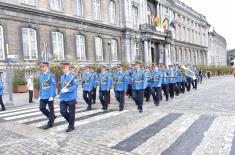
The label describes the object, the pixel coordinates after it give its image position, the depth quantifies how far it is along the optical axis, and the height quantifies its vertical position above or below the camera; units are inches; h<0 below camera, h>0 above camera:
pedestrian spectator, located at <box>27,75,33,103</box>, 586.9 -34.7
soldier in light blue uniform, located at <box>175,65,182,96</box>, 640.1 -27.4
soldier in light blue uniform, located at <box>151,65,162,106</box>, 476.0 -28.7
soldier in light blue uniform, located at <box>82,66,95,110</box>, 450.9 -26.7
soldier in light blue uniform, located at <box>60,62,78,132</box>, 292.7 -24.8
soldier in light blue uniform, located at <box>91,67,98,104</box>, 479.3 -32.3
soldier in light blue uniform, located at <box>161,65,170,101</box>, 551.3 -27.2
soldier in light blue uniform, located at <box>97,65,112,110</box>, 438.0 -27.2
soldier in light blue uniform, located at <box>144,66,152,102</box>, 483.7 -33.1
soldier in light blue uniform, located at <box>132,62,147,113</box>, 412.8 -23.8
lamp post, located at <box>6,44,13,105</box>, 555.8 -26.7
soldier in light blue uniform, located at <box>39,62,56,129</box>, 311.7 -21.8
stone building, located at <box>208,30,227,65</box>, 3257.9 +235.7
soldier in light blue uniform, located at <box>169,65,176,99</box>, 585.3 -30.0
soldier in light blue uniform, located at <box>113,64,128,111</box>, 424.0 -23.8
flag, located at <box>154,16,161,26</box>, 1731.9 +300.0
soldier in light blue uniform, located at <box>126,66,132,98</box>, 535.8 -29.9
